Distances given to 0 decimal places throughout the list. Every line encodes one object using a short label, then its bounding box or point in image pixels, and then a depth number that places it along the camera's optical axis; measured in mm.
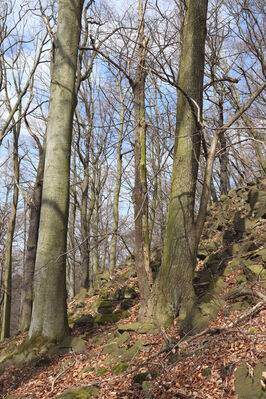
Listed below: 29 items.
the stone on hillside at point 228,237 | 7922
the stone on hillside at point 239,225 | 7930
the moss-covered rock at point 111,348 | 4737
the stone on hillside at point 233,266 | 5960
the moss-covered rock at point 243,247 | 6391
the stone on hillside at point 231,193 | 11016
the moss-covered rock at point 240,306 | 4340
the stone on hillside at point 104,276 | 11284
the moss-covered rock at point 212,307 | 4444
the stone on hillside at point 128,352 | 4215
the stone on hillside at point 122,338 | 4861
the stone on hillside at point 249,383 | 2451
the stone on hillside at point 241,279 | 5211
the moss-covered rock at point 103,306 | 7371
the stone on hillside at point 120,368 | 3793
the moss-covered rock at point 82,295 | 10484
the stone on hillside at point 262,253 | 5317
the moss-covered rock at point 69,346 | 5039
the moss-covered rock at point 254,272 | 4911
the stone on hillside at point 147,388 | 2965
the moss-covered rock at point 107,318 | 6593
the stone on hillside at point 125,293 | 7969
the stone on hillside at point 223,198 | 11194
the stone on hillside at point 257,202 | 8164
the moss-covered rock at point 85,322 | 6659
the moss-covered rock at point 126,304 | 7234
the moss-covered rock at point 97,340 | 5383
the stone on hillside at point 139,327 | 4898
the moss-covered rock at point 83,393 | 3233
